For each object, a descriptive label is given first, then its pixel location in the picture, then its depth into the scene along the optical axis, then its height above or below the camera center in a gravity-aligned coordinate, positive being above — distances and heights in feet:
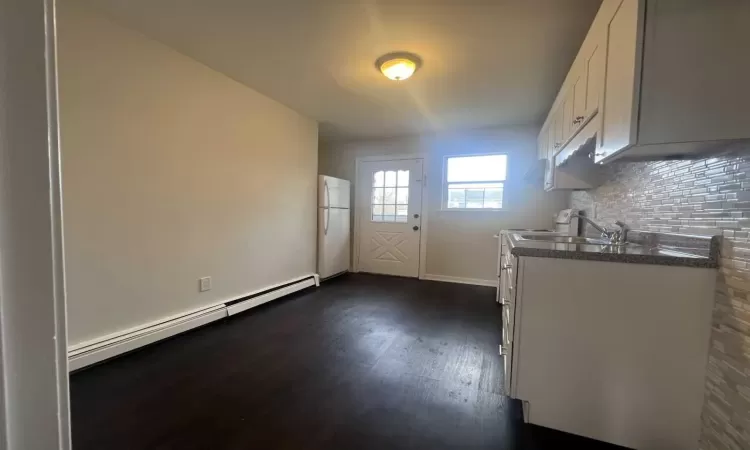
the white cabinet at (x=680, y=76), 3.52 +1.64
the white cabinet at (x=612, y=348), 4.44 -1.98
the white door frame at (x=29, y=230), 0.98 -0.10
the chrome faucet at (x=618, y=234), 6.64 -0.40
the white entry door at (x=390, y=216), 16.14 -0.33
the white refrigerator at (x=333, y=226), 14.61 -0.84
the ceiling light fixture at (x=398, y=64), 8.10 +3.79
